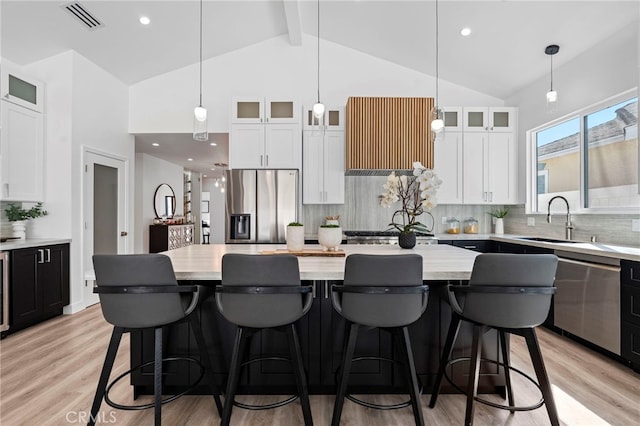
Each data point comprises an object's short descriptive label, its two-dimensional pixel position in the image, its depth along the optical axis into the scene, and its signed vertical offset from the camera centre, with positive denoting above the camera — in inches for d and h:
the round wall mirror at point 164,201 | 300.5 +10.2
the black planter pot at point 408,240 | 105.0 -8.6
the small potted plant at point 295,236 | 93.4 -6.6
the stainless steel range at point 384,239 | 163.8 -12.9
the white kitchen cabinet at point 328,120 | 178.7 +48.9
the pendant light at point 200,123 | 109.5 +29.2
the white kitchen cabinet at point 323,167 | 179.2 +24.1
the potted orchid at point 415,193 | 99.2 +6.1
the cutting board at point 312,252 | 89.5 -10.9
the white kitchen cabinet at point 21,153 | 134.6 +24.5
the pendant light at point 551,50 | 136.6 +66.7
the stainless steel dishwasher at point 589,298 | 102.0 -28.0
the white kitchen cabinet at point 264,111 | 175.8 +52.9
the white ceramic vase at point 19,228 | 142.2 -7.0
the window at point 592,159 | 120.5 +22.4
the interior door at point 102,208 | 164.4 +2.0
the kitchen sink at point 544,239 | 143.4 -12.3
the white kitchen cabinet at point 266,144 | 176.1 +35.5
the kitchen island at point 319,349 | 81.4 -33.2
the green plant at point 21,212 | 140.0 -0.3
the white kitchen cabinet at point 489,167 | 181.2 +24.4
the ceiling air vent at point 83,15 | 131.8 +80.0
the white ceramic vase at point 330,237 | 93.8 -6.9
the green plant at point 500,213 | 190.2 -0.3
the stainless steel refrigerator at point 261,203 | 170.1 +4.6
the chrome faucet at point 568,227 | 139.7 -6.0
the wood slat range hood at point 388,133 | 166.1 +39.2
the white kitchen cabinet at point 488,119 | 180.7 +50.1
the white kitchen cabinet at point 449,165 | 181.6 +25.5
